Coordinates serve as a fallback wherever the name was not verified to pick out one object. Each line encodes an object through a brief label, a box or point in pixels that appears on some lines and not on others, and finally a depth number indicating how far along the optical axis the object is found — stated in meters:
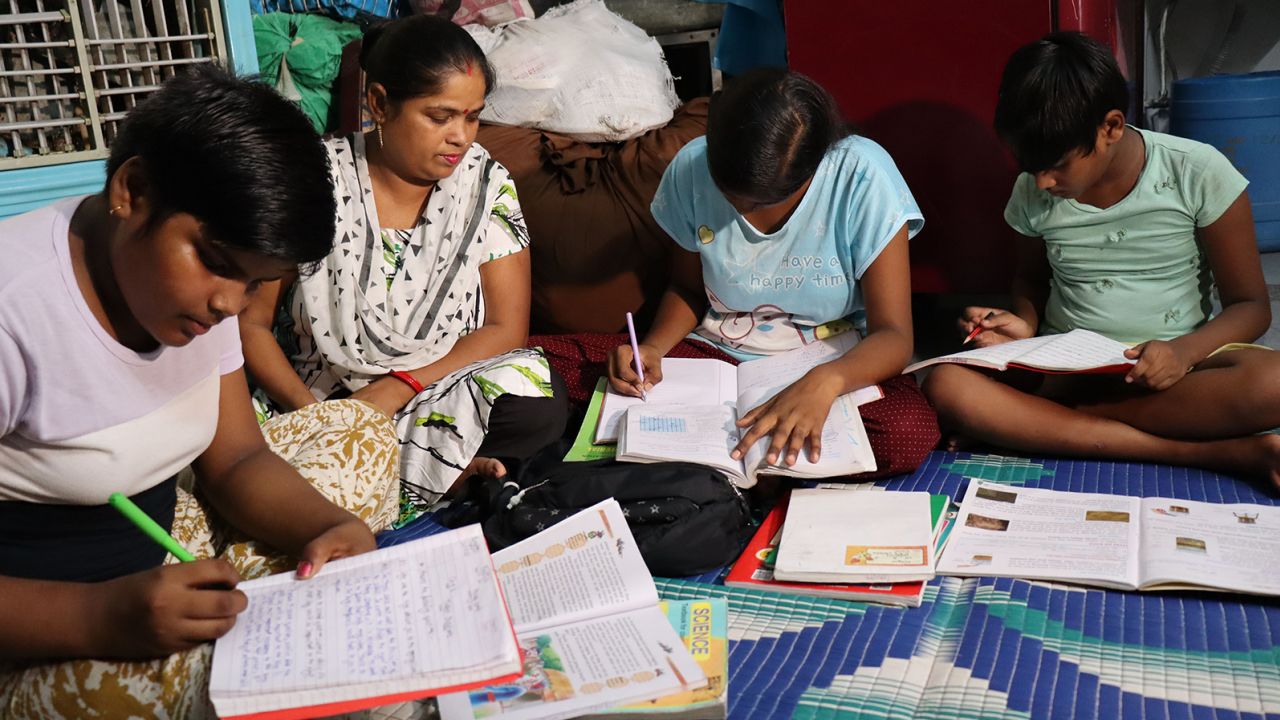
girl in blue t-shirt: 1.69
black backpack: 1.58
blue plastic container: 2.94
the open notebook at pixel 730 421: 1.64
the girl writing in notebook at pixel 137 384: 0.99
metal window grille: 1.93
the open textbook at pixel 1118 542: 1.41
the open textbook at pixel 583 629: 1.10
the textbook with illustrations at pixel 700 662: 1.10
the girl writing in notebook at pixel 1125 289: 1.77
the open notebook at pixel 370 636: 0.93
